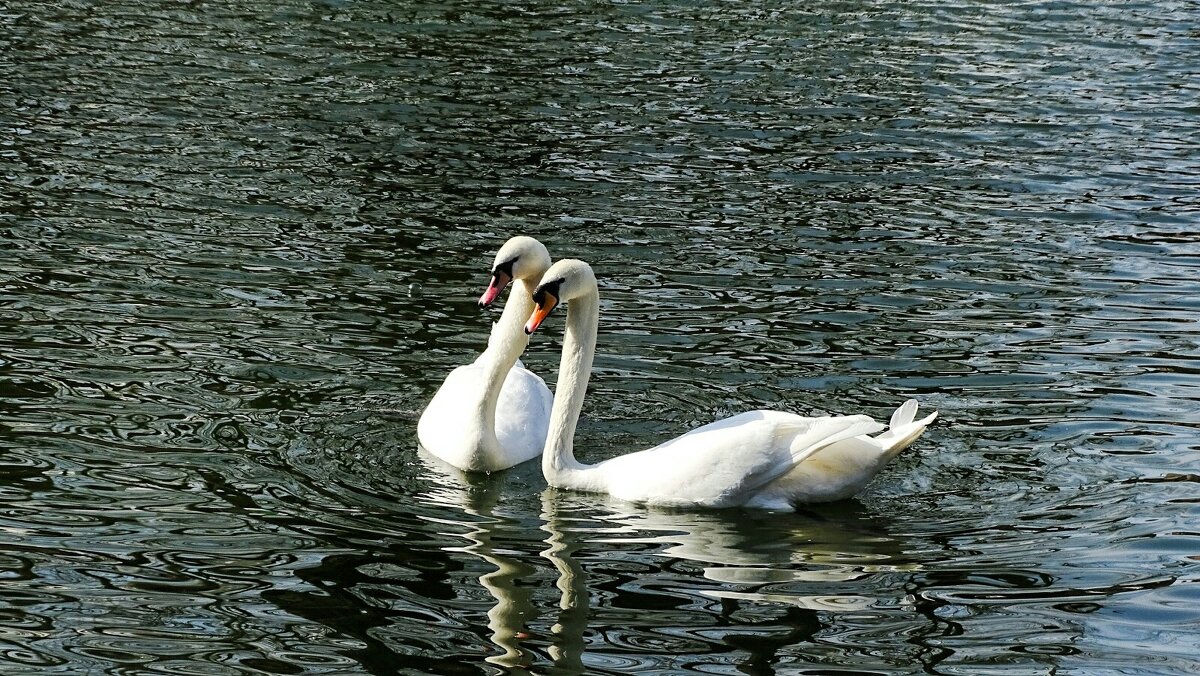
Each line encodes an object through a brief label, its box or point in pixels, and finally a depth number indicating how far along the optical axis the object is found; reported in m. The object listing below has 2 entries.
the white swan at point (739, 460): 17.05
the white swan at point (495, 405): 18.42
